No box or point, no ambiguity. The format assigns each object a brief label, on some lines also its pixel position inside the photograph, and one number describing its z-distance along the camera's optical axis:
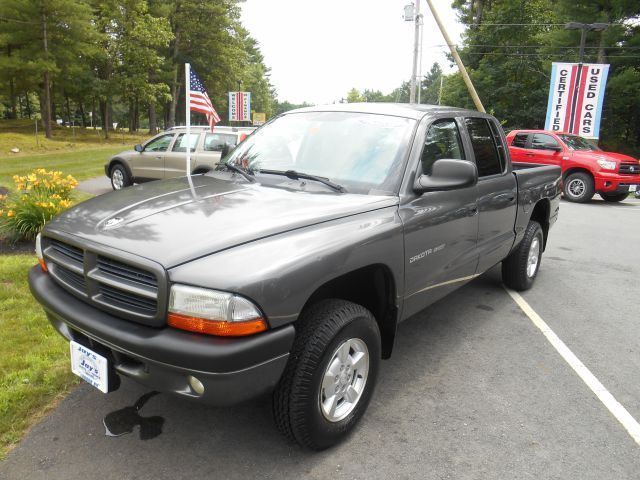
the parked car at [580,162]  12.62
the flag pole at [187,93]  6.88
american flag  9.55
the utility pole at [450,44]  14.33
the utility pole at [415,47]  25.97
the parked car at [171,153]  10.96
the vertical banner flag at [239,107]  32.66
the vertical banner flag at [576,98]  17.97
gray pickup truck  2.06
